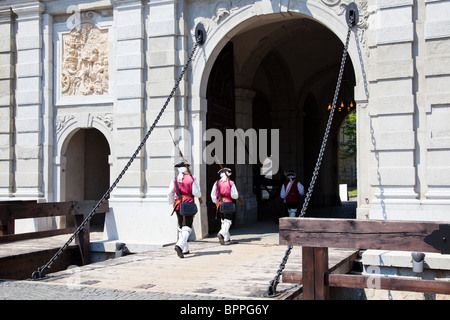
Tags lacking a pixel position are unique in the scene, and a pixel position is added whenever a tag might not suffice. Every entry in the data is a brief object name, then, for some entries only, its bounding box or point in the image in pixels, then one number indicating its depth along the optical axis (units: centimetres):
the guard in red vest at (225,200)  1047
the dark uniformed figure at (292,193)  1350
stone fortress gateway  928
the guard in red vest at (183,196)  918
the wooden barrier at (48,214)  996
